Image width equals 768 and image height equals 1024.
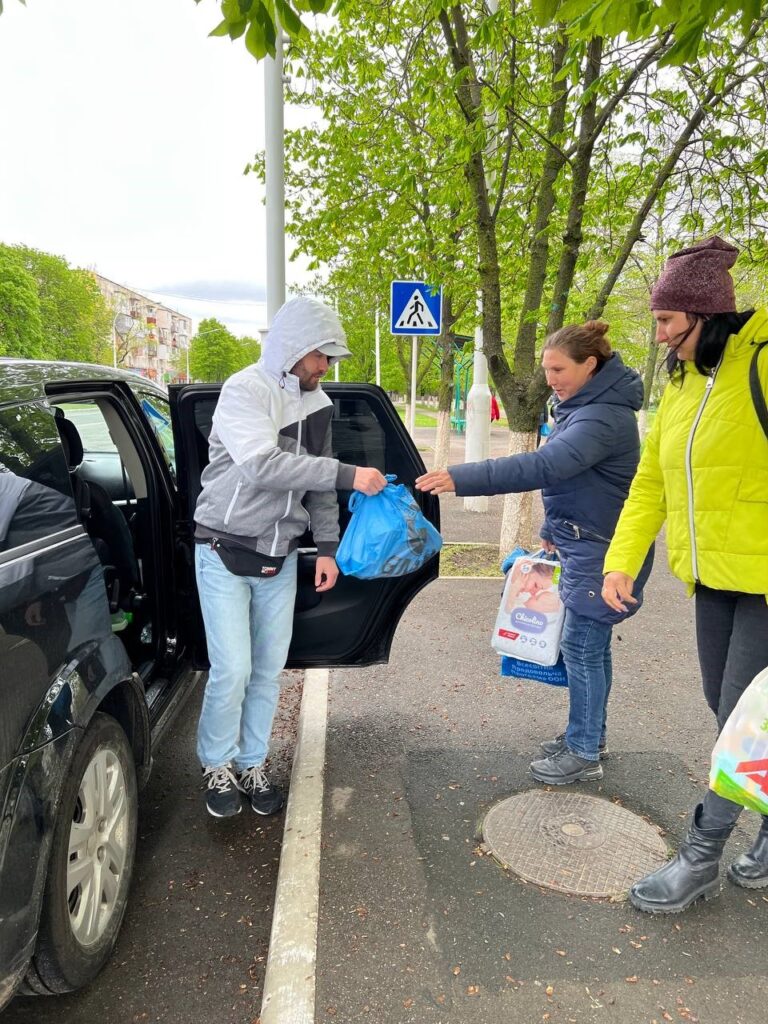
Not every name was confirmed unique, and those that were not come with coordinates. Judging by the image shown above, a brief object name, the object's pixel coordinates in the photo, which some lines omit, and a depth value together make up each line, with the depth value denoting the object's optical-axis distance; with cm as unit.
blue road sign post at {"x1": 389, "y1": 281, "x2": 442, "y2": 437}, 739
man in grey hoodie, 246
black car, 165
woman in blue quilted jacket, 275
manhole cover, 247
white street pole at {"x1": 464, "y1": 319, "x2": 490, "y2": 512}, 1003
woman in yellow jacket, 210
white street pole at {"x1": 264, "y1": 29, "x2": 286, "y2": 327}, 634
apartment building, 7919
